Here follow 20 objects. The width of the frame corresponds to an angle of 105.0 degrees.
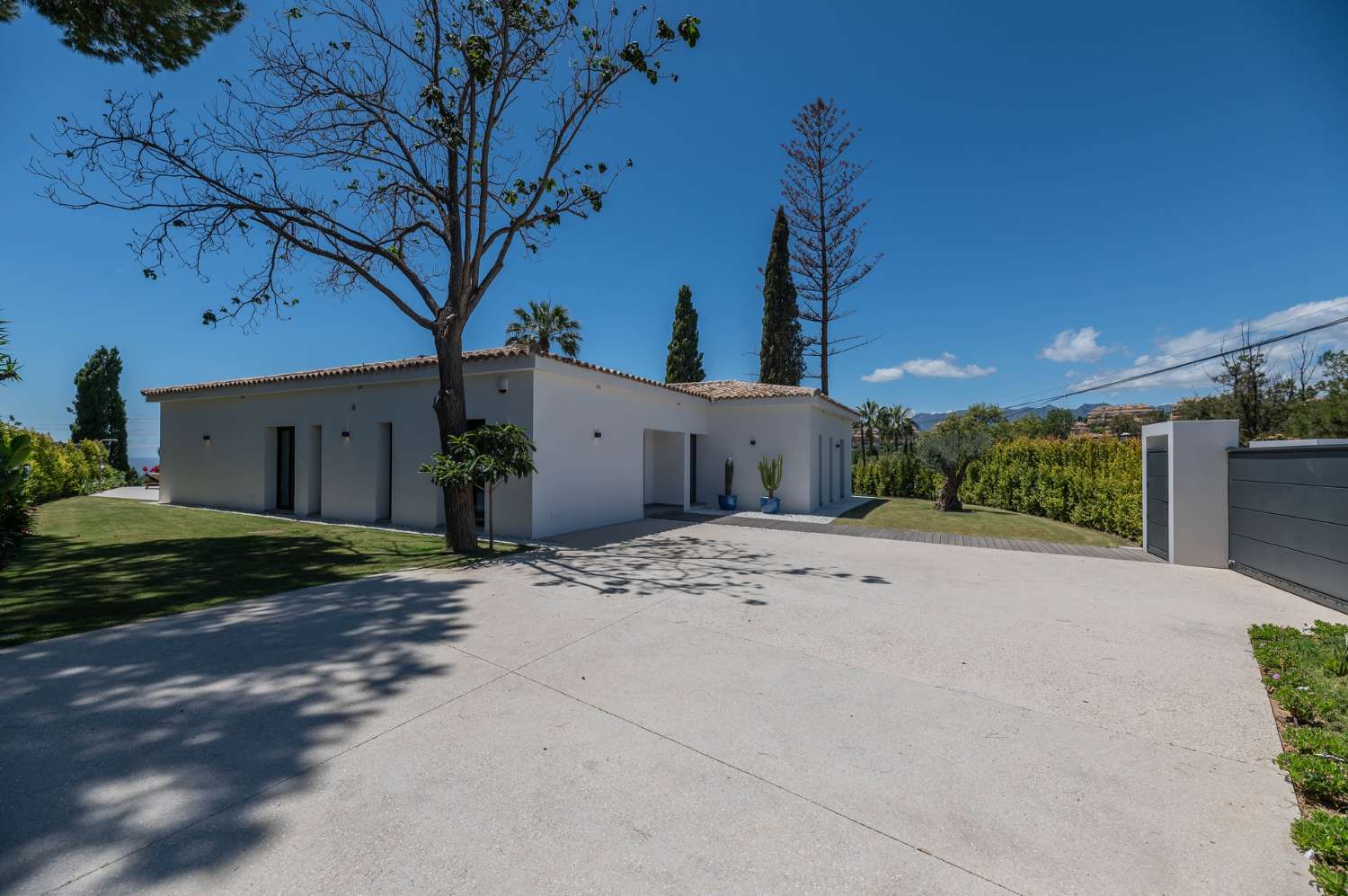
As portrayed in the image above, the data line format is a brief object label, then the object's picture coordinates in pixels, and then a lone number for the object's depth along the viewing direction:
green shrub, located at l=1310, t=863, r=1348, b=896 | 1.83
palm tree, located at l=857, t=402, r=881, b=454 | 41.09
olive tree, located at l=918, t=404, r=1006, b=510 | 15.86
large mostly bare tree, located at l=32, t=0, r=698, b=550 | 8.46
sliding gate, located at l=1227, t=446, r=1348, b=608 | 5.86
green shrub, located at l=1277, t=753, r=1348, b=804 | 2.47
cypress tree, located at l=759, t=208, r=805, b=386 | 24.11
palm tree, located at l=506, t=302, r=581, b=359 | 26.25
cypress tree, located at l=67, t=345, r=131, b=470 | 23.58
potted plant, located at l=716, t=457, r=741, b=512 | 15.58
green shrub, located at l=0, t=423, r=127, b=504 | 14.23
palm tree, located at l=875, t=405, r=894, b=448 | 41.03
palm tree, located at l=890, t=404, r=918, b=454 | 40.50
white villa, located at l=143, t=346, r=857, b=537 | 10.50
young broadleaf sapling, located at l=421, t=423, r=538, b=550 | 8.35
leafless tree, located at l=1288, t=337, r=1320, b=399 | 29.33
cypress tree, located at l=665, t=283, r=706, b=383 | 28.20
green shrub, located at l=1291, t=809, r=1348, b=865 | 2.02
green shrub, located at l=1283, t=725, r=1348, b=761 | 2.77
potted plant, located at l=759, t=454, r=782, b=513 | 15.05
